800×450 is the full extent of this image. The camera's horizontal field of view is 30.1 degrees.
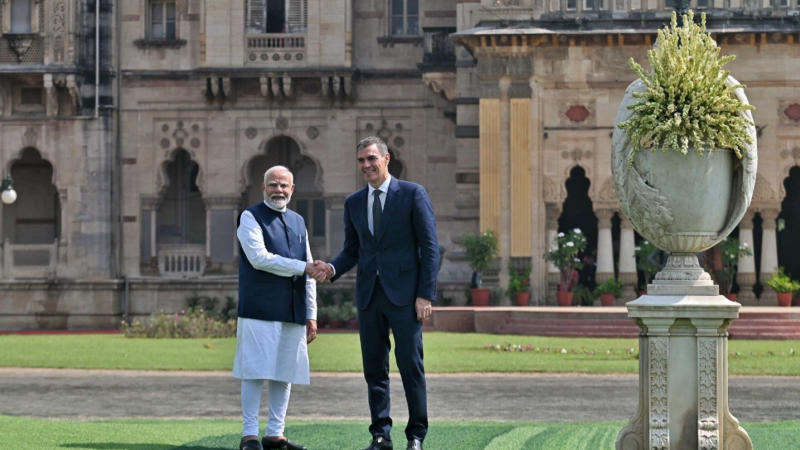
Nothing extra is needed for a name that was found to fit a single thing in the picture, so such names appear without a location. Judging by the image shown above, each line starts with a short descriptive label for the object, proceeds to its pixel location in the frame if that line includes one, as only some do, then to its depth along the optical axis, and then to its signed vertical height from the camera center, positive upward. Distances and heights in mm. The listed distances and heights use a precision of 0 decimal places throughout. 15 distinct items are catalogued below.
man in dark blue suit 11445 -509
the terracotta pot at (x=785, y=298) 34875 -1962
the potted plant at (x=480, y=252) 35312 -878
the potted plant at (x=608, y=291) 35562 -1819
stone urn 10258 -666
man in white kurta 11773 -971
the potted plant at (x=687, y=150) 10320 +449
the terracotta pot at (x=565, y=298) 35312 -1972
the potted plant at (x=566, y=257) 35219 -1003
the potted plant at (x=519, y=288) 35406 -1739
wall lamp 37281 +585
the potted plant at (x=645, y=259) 35406 -1065
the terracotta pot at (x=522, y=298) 35375 -1977
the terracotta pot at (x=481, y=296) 35469 -1927
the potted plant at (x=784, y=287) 34875 -1699
